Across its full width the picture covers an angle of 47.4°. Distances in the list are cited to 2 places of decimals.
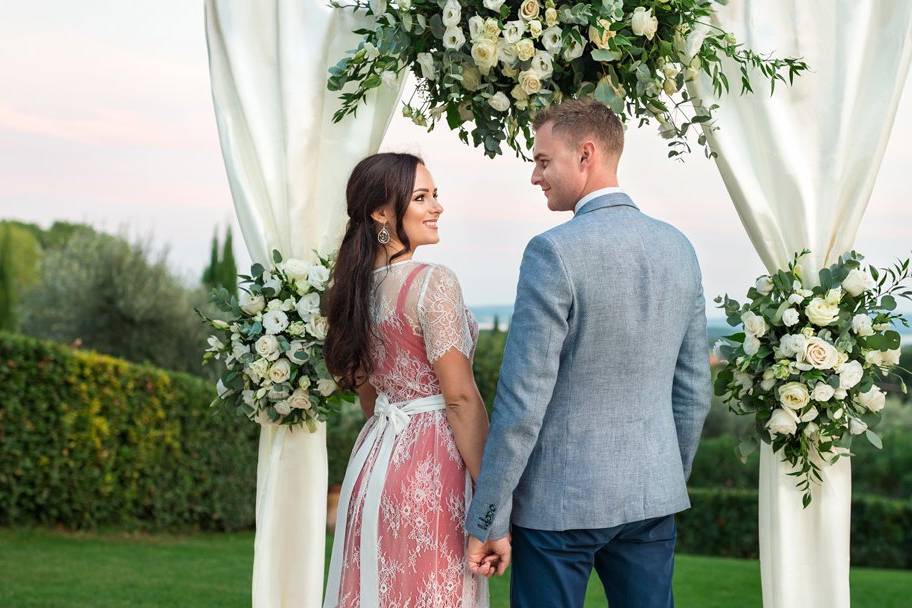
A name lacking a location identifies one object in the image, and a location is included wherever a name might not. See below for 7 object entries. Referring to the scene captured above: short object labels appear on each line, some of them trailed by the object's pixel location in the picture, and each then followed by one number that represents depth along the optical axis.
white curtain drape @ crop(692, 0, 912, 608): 2.96
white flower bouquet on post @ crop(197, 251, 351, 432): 3.06
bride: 2.40
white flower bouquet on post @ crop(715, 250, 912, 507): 2.76
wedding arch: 2.73
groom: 2.13
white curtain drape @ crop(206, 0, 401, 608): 3.29
